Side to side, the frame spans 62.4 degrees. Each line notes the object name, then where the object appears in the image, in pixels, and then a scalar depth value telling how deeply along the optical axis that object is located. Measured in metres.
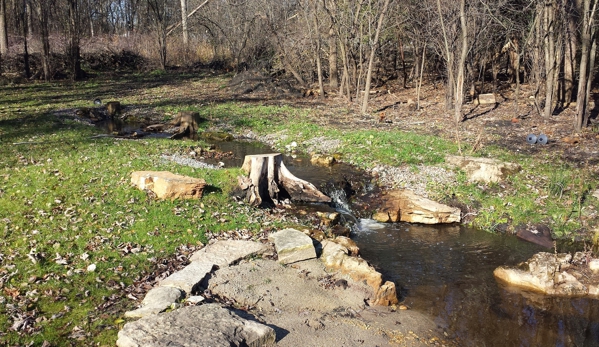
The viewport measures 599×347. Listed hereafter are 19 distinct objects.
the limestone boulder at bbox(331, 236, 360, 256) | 8.84
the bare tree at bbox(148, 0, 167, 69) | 37.19
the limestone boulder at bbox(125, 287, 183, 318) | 6.37
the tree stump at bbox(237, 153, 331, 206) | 11.09
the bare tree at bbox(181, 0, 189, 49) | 41.22
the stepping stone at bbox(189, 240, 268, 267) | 8.02
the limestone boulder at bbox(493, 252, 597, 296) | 8.28
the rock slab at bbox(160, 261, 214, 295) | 7.06
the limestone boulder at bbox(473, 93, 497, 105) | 21.30
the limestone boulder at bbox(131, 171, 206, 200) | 10.09
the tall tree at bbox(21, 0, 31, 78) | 29.69
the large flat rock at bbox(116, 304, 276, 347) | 5.58
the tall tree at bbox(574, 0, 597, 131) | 15.49
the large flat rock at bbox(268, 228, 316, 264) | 8.25
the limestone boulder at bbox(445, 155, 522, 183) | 12.49
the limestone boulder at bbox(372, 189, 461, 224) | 11.35
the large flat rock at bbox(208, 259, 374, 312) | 7.19
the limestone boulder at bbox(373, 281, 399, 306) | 7.58
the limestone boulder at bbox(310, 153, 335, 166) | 14.97
